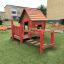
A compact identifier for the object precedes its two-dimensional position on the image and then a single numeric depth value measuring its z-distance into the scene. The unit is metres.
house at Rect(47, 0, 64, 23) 8.99
